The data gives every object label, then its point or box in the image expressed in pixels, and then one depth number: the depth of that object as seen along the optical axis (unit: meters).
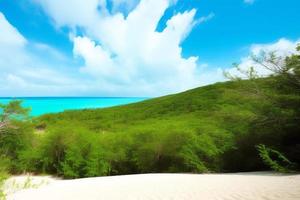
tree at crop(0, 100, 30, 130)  14.70
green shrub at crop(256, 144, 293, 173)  11.20
